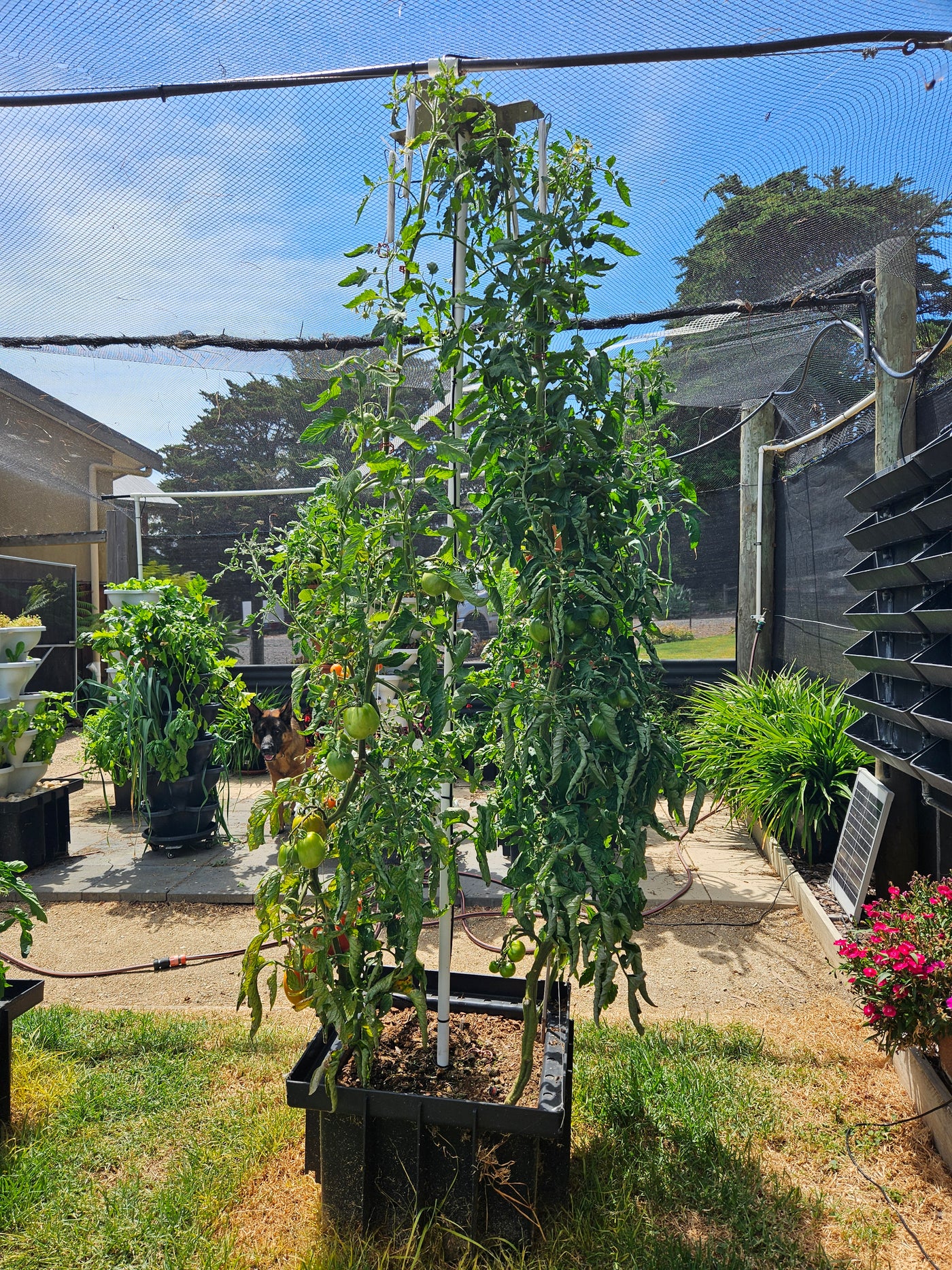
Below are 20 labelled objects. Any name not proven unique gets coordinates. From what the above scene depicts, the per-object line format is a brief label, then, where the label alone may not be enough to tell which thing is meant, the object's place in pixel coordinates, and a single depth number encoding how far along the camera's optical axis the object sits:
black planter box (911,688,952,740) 1.80
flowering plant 1.76
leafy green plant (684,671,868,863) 3.59
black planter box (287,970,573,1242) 1.46
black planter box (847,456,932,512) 2.08
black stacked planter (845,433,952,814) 1.90
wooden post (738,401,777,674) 5.63
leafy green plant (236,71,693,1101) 1.46
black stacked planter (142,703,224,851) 4.08
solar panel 2.87
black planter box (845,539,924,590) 2.10
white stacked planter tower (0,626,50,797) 3.90
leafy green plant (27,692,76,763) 3.92
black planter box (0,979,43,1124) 1.84
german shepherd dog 4.59
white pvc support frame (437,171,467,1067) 1.58
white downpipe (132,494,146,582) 6.23
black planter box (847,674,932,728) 2.15
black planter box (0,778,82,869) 3.77
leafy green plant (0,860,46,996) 1.79
